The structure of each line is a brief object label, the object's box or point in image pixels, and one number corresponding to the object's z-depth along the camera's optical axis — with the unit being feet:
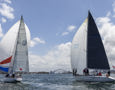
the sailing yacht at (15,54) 98.94
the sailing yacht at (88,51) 108.17
